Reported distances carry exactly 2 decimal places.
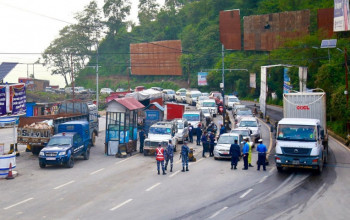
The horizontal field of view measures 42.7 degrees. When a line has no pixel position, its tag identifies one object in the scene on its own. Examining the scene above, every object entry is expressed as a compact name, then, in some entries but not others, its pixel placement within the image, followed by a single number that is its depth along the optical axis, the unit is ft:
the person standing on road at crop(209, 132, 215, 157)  88.58
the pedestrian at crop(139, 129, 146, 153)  94.43
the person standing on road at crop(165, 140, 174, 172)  72.23
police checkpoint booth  89.45
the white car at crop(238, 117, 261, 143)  105.64
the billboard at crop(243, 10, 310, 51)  227.81
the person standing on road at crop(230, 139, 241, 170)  73.41
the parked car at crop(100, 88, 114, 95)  286.01
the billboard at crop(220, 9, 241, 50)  253.44
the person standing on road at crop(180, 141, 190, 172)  72.54
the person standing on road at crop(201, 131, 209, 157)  88.22
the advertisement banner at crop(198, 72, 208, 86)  247.70
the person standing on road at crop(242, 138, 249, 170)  74.02
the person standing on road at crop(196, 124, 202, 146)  103.35
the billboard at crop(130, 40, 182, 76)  290.35
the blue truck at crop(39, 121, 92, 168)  76.33
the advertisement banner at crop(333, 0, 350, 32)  129.49
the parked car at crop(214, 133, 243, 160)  83.15
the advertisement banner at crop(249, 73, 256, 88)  194.90
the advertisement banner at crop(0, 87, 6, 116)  74.90
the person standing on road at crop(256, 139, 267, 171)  72.59
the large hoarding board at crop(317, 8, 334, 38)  218.79
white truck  67.31
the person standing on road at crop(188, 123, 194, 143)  108.39
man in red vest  69.41
